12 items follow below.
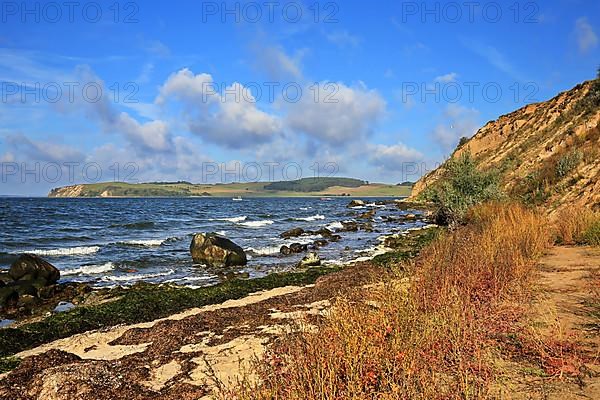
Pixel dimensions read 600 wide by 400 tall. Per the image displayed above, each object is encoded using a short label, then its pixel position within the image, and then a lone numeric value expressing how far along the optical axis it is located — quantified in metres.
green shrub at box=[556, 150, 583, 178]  22.97
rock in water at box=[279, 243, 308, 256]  26.62
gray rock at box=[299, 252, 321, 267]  21.12
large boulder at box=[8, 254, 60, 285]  17.96
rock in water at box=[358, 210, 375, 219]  57.66
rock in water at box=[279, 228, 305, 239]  35.22
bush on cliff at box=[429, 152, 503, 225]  23.77
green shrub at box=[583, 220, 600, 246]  13.73
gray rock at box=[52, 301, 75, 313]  14.40
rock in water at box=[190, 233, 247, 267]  22.53
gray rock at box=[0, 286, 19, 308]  14.73
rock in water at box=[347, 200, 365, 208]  99.41
